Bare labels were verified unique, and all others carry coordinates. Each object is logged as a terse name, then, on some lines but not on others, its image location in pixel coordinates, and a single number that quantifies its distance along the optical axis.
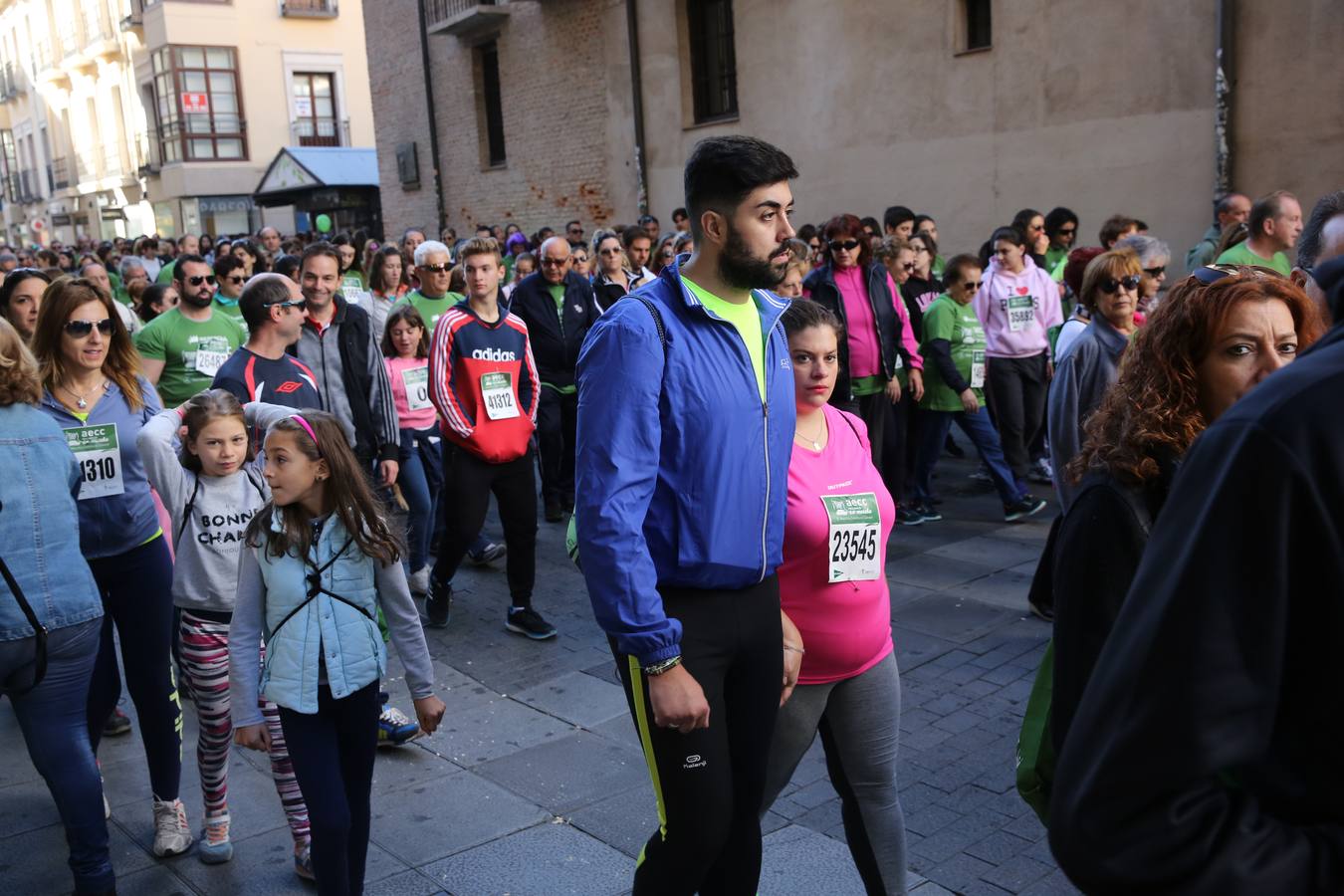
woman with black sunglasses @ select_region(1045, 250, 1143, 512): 4.27
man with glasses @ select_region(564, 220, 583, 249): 18.17
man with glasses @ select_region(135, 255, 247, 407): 6.21
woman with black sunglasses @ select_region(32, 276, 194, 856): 4.03
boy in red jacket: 6.21
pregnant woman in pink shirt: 3.08
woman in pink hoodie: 8.12
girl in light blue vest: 3.25
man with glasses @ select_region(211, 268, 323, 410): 4.99
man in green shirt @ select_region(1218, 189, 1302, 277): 6.73
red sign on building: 37.97
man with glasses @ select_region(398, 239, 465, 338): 8.02
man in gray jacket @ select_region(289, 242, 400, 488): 6.13
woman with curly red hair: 2.05
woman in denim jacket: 3.43
